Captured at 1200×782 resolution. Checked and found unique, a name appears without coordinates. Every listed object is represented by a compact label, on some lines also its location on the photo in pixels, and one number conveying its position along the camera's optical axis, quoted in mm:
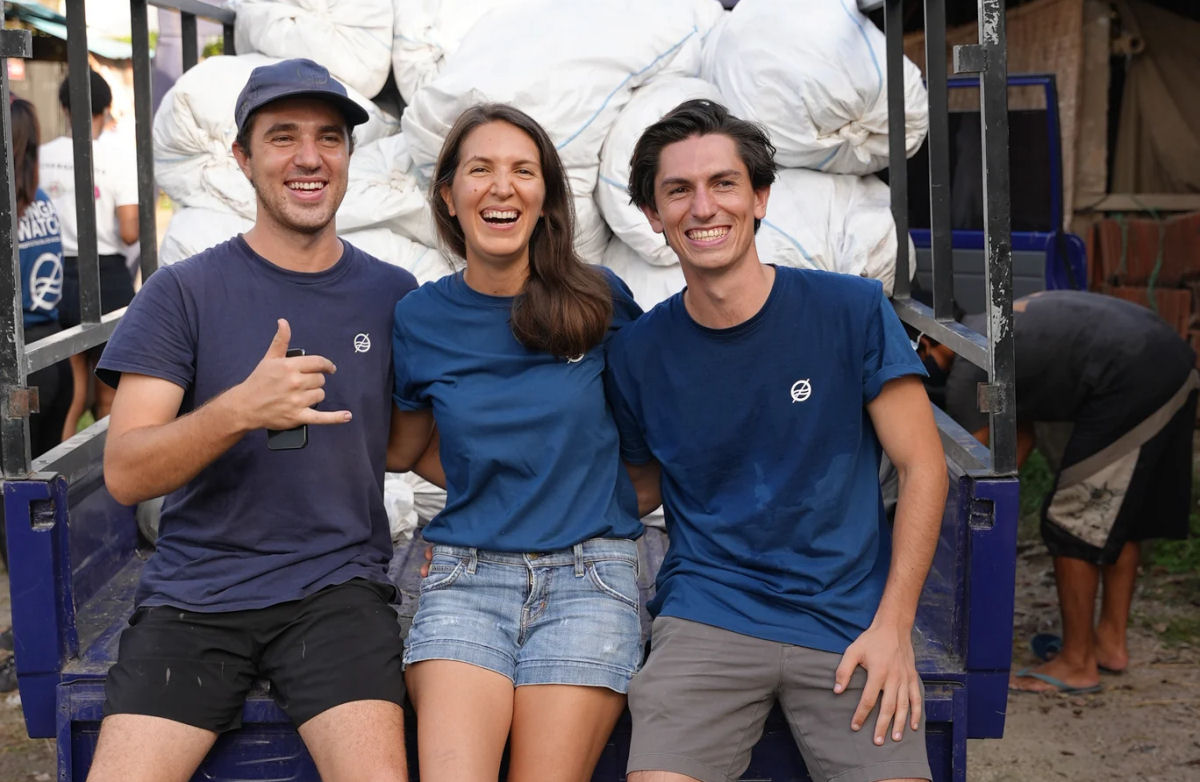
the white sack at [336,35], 3934
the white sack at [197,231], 3660
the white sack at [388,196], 3711
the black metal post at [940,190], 3053
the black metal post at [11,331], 2336
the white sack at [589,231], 3617
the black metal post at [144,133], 3607
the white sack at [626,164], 3516
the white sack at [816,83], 3404
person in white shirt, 5516
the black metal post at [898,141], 3340
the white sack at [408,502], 3264
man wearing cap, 2180
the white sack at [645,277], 3574
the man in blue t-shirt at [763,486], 2221
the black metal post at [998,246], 2326
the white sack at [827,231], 3447
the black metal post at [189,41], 4095
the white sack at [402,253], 3730
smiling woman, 2230
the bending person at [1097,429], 4188
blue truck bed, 2311
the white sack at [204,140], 3758
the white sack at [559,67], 3447
